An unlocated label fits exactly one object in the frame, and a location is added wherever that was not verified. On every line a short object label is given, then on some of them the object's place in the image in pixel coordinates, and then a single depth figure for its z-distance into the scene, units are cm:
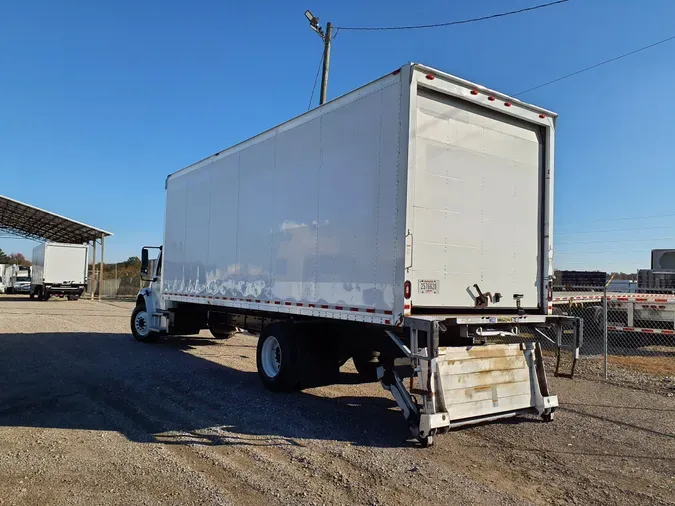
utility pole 1516
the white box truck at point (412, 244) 540
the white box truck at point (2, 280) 4687
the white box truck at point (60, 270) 3200
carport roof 3368
